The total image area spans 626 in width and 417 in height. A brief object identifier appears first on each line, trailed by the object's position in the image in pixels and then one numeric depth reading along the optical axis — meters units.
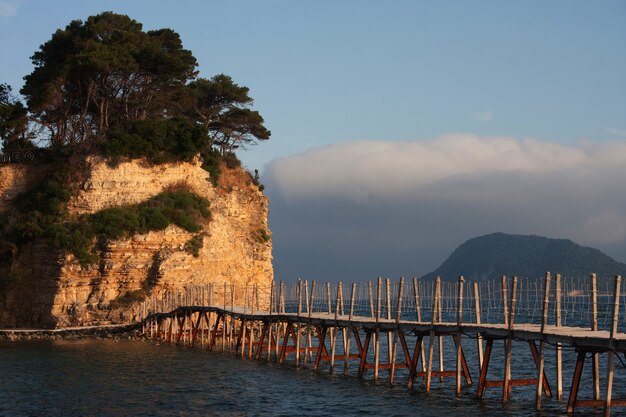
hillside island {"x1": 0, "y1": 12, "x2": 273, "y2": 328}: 55.06
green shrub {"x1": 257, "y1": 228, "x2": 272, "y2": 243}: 66.50
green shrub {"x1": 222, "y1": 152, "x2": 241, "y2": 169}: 68.44
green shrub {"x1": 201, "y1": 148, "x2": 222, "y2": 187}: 64.75
